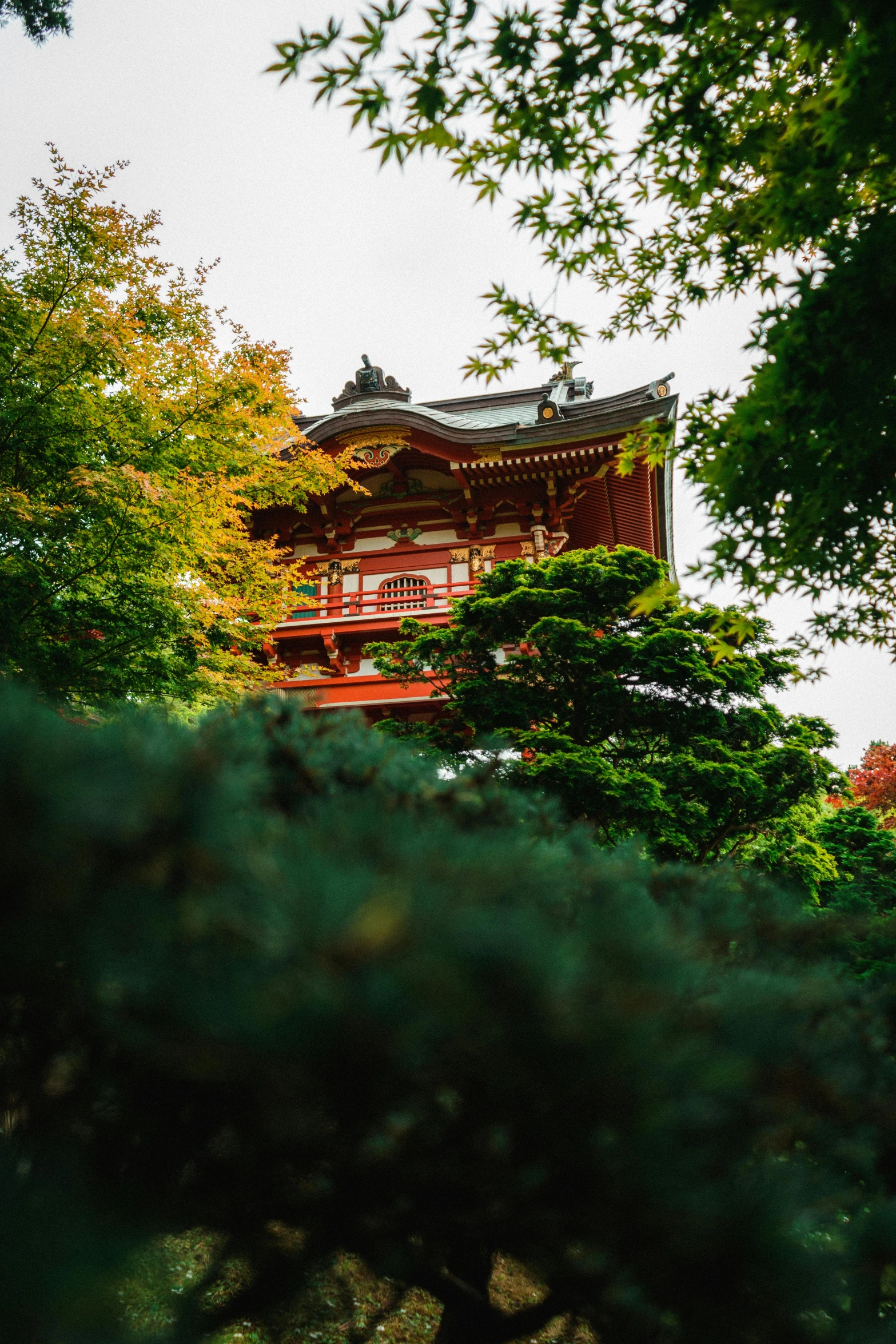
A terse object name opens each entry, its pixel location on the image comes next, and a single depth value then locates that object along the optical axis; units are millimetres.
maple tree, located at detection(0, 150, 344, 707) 5559
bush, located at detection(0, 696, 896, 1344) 729
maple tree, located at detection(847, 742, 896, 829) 17609
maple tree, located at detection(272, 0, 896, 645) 2057
